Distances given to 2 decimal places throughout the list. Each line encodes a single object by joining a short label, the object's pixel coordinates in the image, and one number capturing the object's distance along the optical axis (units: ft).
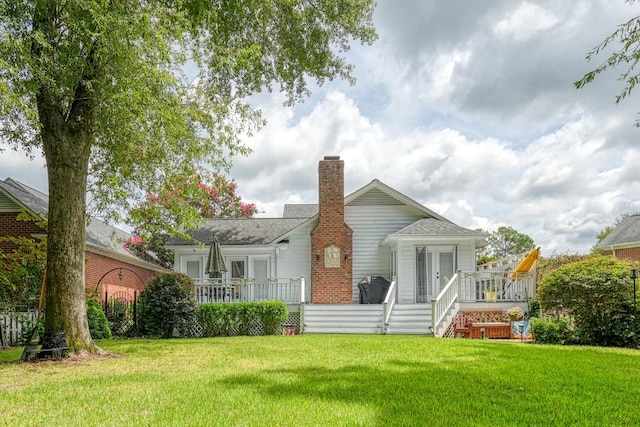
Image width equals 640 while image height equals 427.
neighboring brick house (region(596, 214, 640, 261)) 96.73
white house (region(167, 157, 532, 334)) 56.18
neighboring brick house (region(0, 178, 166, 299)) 58.44
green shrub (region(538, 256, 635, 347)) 37.35
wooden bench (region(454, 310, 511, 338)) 51.55
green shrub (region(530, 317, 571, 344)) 39.93
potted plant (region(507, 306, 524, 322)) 51.60
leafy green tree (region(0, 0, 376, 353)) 28.53
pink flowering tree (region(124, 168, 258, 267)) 45.11
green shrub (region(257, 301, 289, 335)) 52.75
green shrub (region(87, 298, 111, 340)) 46.19
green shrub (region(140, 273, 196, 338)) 49.65
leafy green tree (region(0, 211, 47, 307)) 46.19
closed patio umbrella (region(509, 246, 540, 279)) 55.84
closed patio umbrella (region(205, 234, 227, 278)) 58.29
